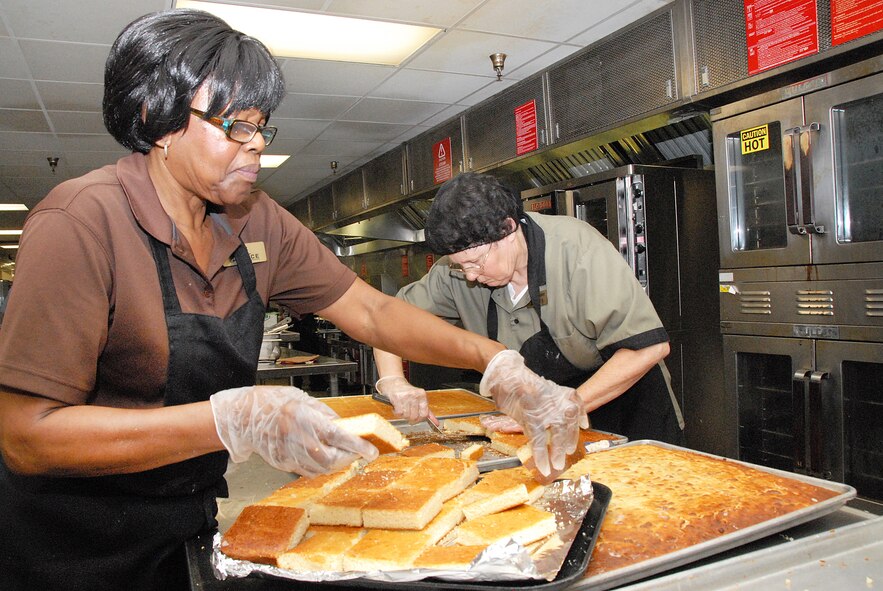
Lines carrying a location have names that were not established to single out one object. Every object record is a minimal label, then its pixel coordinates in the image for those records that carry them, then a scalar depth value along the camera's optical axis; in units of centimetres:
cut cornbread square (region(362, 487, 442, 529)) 118
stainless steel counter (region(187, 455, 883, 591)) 106
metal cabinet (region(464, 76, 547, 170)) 491
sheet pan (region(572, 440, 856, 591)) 106
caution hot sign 322
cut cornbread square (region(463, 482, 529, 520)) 124
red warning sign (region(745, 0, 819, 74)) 296
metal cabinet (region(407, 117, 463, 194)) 606
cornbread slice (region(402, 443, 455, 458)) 170
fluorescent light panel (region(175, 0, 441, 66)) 379
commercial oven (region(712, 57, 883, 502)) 281
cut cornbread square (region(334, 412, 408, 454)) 117
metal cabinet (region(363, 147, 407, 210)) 726
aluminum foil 97
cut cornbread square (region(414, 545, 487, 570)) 101
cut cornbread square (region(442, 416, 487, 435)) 215
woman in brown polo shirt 106
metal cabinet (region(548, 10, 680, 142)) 377
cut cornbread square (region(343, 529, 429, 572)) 105
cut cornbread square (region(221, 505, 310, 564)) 110
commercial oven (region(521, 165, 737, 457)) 400
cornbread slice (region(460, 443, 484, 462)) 176
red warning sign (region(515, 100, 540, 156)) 494
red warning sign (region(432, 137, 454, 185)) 618
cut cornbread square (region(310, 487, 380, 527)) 123
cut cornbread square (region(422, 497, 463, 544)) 119
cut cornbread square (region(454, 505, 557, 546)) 112
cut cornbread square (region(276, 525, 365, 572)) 107
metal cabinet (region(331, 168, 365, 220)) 837
